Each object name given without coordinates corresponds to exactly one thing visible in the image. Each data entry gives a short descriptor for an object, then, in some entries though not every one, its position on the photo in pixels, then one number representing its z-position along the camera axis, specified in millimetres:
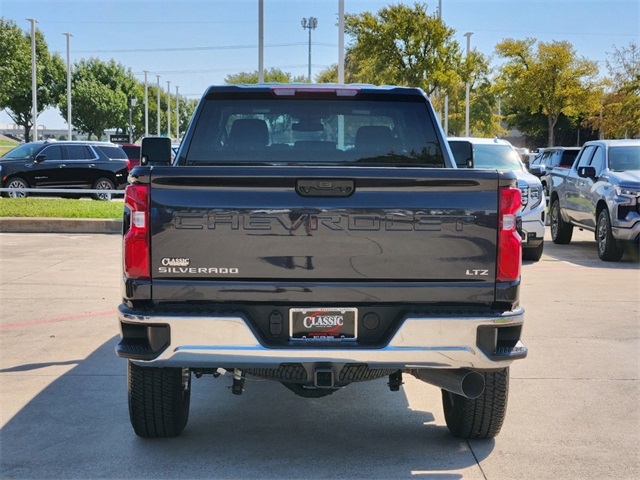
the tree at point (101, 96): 81938
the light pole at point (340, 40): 25922
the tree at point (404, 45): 37281
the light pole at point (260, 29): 28438
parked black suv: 25688
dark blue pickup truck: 4172
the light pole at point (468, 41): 46175
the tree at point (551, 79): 51750
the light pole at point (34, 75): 44750
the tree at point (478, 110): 66938
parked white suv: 13016
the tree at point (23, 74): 53312
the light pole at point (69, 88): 52606
